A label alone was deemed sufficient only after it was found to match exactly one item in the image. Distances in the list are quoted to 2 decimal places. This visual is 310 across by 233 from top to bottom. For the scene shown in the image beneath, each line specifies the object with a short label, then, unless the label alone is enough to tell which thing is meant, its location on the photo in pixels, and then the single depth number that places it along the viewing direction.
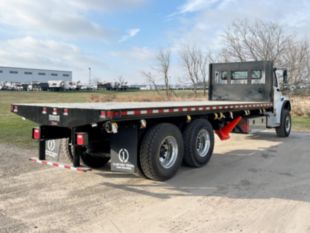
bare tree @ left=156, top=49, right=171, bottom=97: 24.59
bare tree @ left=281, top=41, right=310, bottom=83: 20.02
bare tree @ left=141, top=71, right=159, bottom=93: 25.20
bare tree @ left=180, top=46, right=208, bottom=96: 24.86
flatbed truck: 3.93
